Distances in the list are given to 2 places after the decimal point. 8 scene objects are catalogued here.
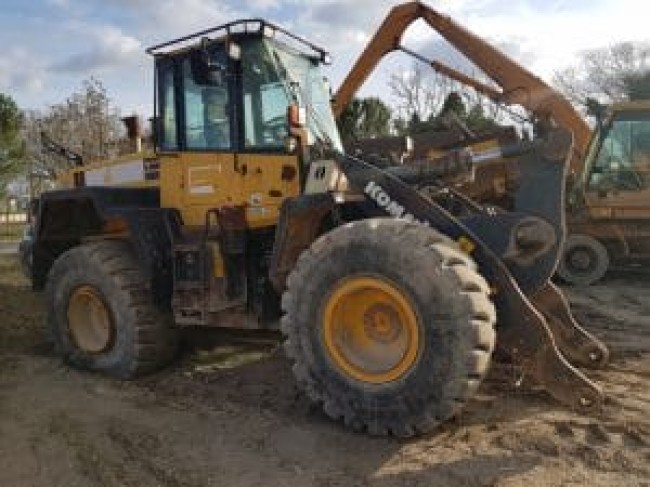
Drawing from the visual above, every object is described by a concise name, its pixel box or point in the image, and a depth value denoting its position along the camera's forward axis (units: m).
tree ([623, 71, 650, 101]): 35.06
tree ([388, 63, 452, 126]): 35.56
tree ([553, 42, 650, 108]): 43.72
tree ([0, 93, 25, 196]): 33.22
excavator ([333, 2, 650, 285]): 12.58
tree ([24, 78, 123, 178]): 29.08
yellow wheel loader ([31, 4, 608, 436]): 5.20
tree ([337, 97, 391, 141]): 27.61
